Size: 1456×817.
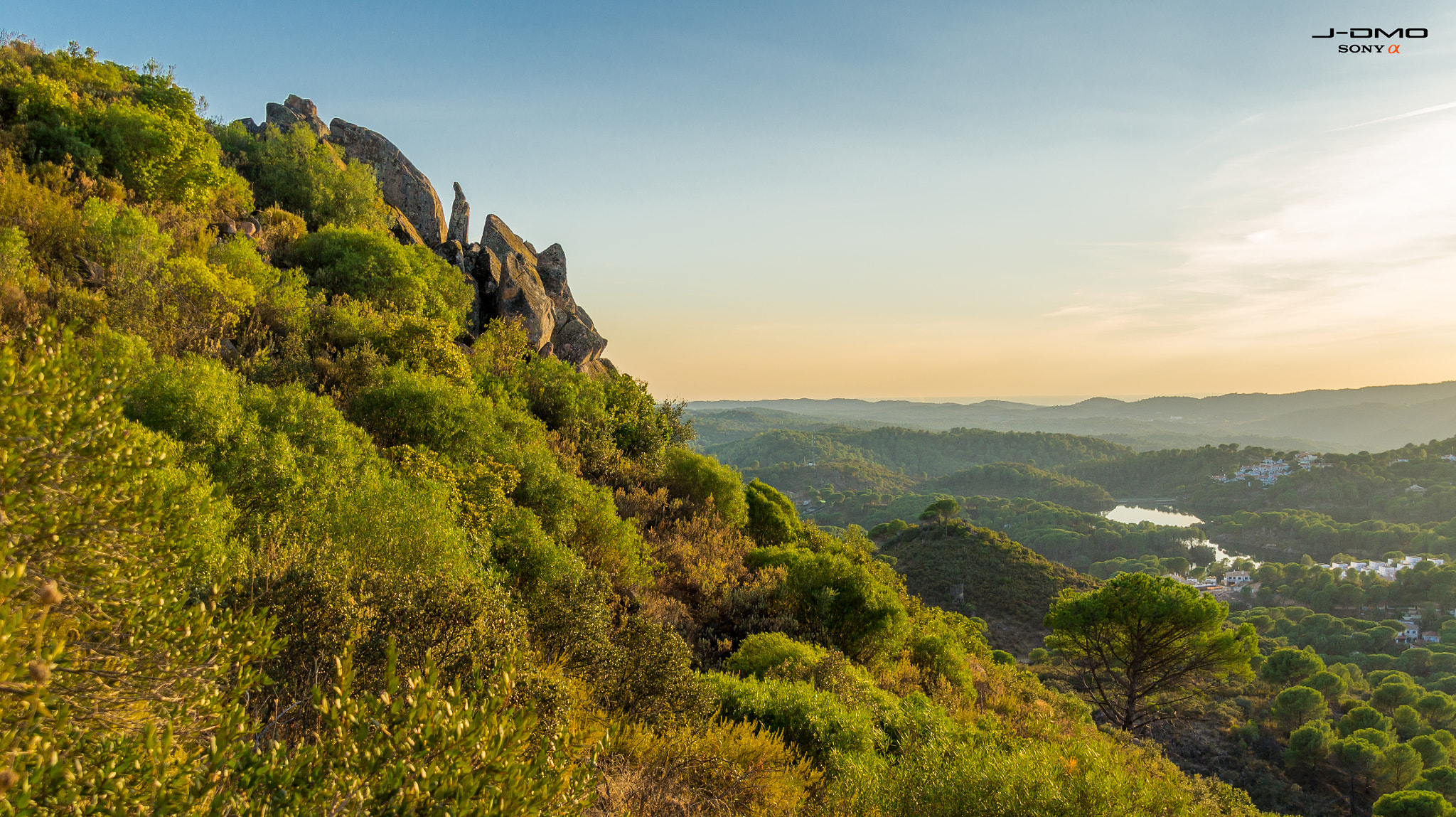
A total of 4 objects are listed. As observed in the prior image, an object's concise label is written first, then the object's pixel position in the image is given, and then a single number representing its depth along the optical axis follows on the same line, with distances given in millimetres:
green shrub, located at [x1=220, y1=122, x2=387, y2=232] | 33188
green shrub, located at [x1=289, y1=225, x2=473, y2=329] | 27062
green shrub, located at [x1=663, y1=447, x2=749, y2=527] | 29734
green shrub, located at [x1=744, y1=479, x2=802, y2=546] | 32000
